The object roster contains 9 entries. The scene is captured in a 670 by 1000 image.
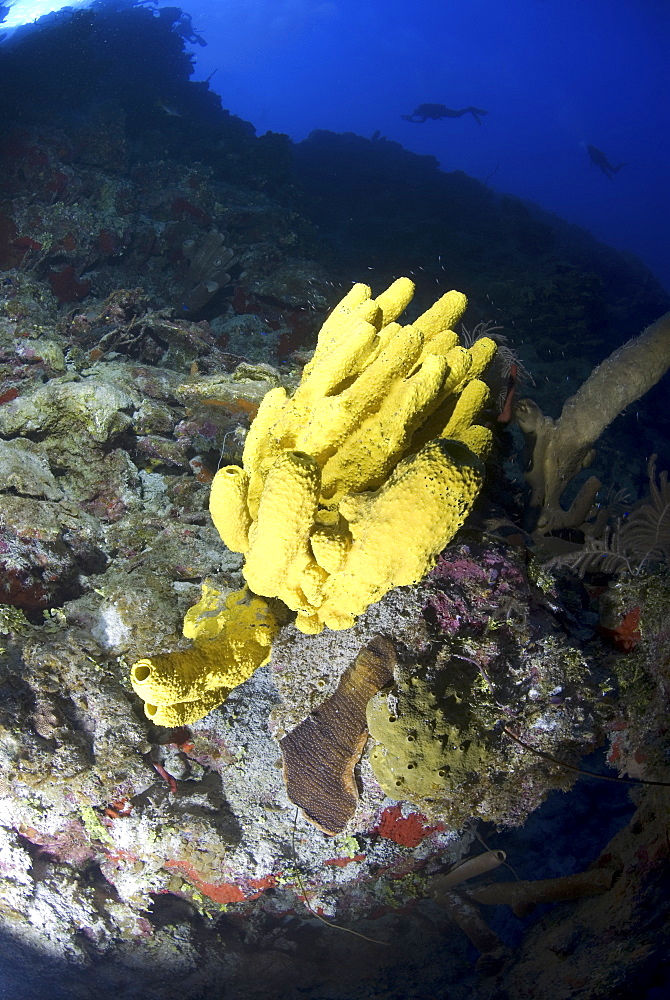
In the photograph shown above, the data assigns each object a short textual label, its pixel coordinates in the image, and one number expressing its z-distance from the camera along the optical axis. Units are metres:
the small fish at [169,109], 17.12
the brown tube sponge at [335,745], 2.08
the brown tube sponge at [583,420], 2.88
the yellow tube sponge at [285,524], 1.40
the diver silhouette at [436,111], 25.67
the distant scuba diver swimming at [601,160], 25.58
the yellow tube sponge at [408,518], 1.36
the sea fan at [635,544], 2.59
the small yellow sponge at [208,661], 1.62
